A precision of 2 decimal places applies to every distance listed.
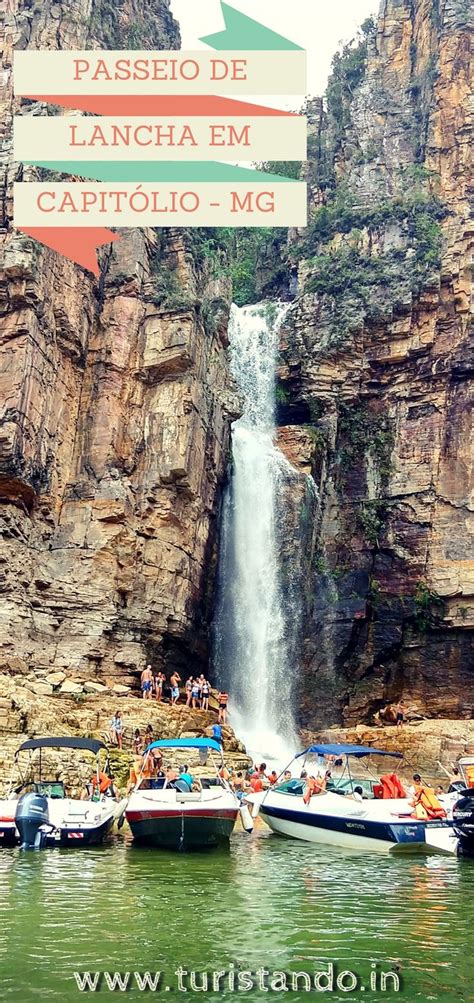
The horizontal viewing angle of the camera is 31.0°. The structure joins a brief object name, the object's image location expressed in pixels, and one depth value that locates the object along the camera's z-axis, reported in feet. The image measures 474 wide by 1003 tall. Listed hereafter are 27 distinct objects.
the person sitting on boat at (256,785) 78.12
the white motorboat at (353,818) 62.90
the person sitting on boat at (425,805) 63.98
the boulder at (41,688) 89.45
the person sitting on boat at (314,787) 69.10
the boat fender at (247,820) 71.61
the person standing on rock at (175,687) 100.12
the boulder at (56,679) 93.56
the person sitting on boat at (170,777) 64.08
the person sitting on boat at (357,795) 65.82
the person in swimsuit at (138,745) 81.15
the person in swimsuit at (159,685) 98.58
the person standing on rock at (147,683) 98.46
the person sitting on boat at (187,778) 64.39
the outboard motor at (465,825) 62.03
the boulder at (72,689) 91.30
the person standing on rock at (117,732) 82.02
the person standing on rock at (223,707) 102.82
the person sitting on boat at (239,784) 81.35
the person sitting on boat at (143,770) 68.90
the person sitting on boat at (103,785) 70.69
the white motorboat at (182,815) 60.39
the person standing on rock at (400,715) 120.16
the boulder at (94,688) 94.62
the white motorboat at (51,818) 59.41
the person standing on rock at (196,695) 103.86
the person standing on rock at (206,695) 104.96
